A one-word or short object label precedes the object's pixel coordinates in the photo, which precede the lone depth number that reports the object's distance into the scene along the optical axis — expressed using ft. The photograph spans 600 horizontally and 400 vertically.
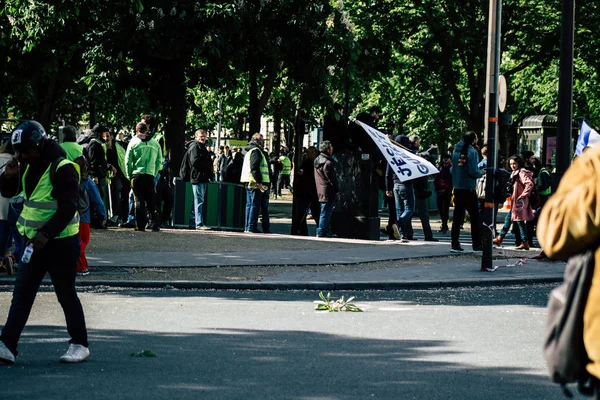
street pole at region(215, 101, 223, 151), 179.63
